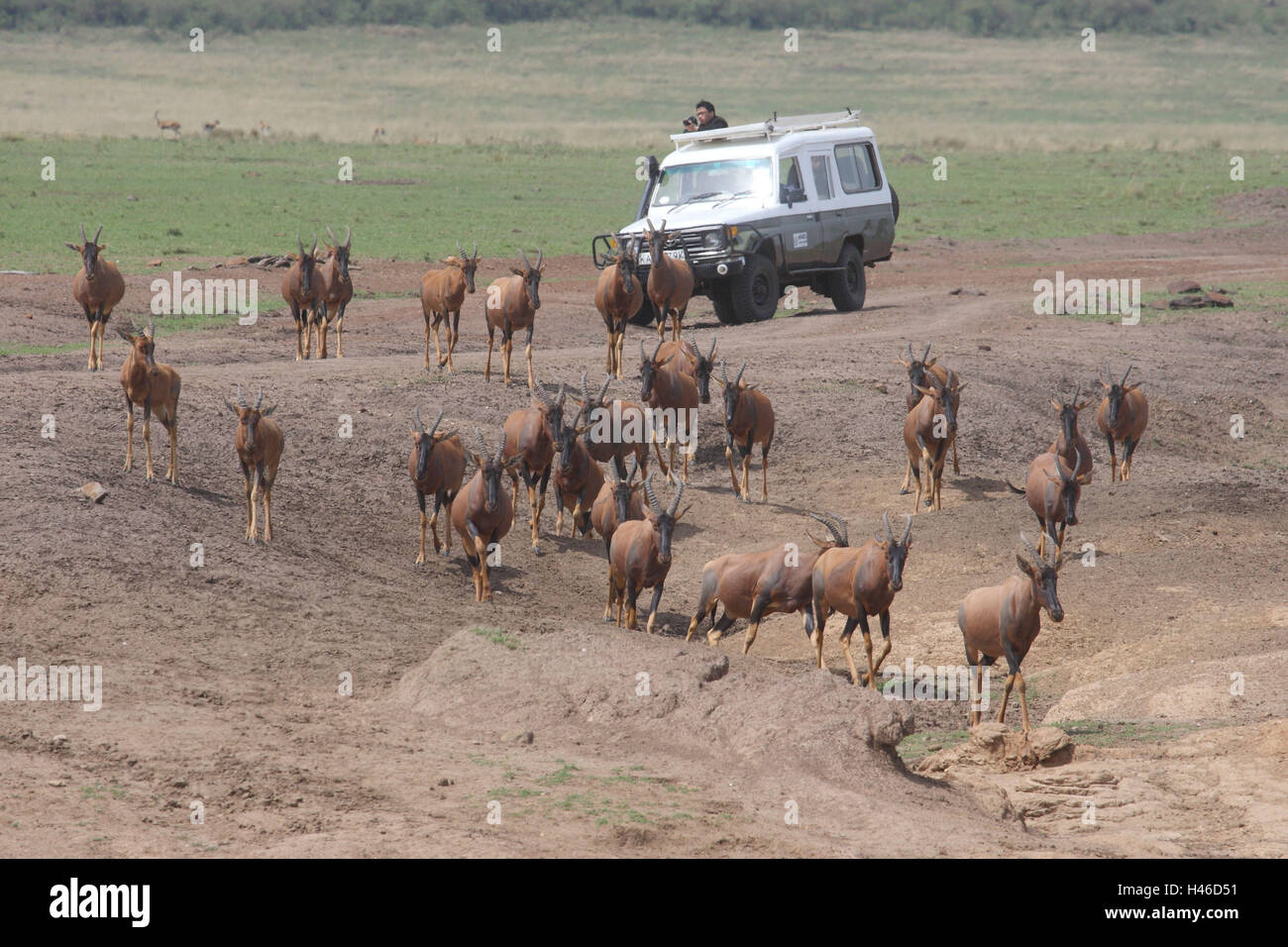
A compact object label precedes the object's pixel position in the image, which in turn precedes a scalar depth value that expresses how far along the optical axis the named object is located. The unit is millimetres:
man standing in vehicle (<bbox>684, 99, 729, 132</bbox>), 29047
